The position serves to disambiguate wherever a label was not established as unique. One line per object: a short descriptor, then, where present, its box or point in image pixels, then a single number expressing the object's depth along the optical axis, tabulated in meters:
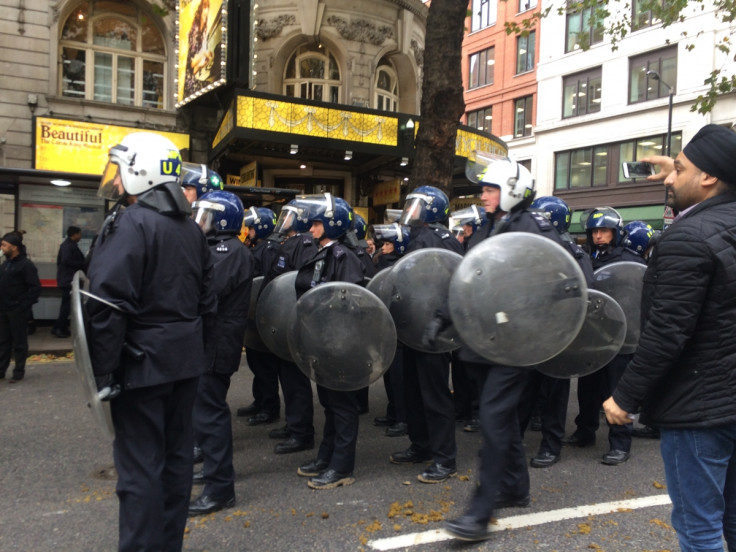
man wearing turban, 2.21
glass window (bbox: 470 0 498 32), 35.41
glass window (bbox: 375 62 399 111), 17.20
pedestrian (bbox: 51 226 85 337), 10.63
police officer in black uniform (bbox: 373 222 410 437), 5.71
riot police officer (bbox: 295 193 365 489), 4.31
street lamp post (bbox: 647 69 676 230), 23.48
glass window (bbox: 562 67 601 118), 30.05
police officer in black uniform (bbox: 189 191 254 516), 3.85
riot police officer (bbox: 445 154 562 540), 3.38
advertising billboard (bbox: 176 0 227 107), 13.20
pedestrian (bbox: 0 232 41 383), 7.70
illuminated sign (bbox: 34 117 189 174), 13.73
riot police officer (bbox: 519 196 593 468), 4.74
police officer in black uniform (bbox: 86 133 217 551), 2.61
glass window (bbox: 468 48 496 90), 36.22
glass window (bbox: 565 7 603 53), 29.12
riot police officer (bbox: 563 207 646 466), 4.95
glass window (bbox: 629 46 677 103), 26.70
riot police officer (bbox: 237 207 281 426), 5.90
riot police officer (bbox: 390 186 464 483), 4.40
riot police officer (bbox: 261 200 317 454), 5.11
